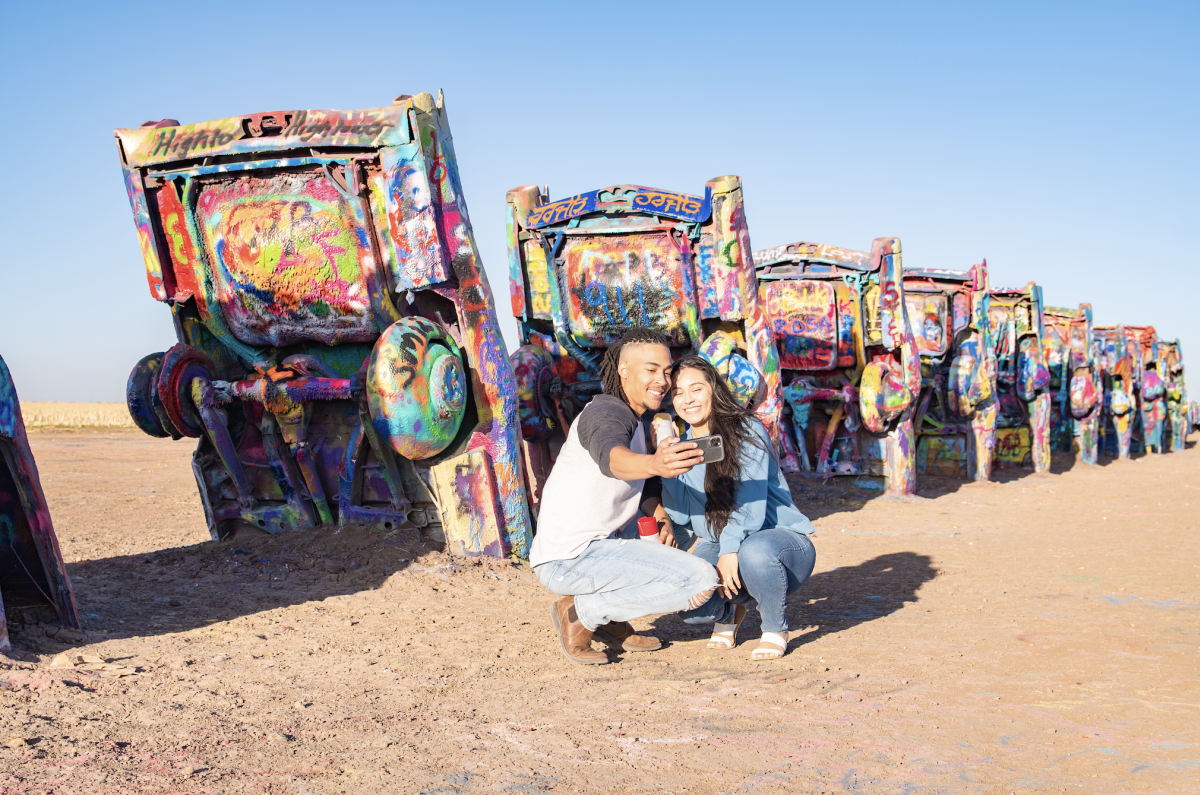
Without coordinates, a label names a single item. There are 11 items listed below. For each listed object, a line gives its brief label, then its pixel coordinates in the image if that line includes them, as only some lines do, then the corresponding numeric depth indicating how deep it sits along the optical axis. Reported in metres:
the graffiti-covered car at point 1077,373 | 15.11
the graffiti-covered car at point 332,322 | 5.23
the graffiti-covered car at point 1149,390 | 19.33
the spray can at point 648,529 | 3.82
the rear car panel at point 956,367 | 11.12
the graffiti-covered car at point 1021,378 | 13.31
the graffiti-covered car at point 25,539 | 3.72
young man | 3.52
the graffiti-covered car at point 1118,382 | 17.36
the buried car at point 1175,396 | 21.05
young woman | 3.78
